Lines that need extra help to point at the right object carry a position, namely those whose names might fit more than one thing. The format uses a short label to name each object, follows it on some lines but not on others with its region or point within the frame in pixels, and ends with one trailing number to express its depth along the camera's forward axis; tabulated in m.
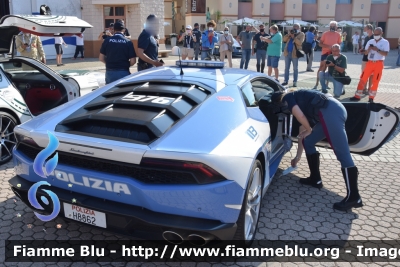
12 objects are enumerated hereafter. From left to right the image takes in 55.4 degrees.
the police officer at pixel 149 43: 6.54
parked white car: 4.94
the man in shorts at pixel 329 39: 10.78
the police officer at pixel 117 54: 6.24
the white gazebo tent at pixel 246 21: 34.58
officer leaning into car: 3.87
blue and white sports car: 2.56
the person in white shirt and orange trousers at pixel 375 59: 9.51
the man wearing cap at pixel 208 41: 14.36
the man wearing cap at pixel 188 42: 14.89
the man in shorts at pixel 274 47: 11.74
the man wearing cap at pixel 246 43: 13.01
